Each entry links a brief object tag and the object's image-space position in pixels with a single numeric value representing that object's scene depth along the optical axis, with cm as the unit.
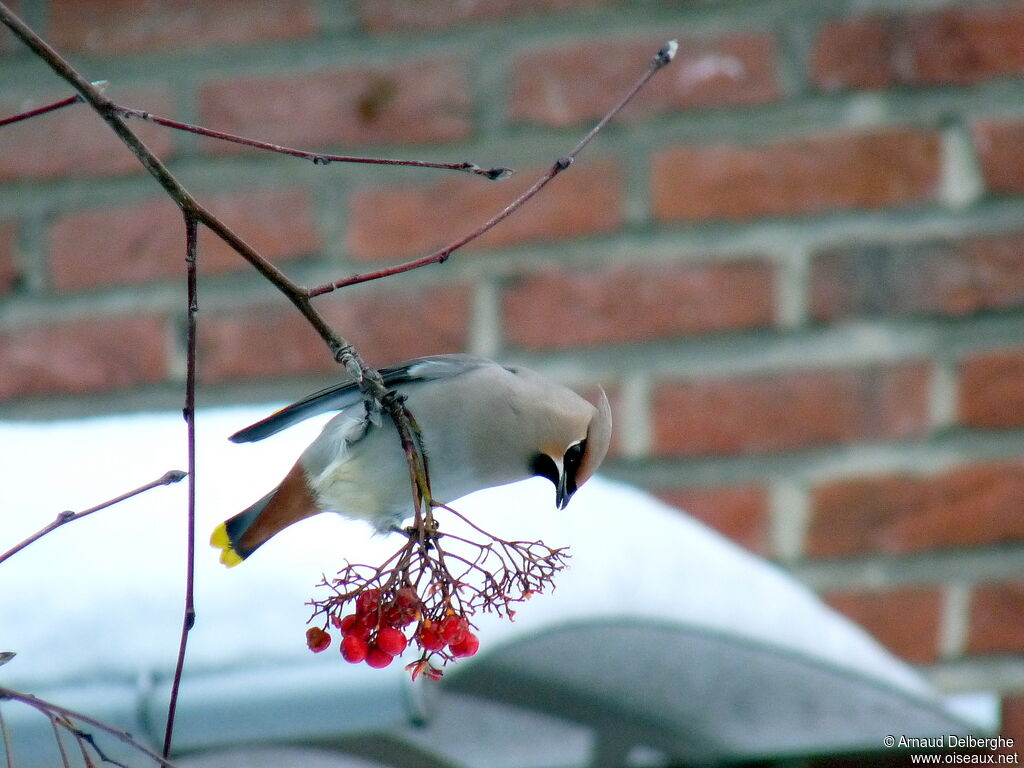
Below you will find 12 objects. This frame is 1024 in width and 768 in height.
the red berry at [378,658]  706
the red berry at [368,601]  669
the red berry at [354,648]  718
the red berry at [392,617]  656
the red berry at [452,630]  667
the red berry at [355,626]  709
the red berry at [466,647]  678
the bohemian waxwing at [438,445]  817
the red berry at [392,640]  685
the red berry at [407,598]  632
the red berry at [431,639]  651
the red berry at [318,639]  668
